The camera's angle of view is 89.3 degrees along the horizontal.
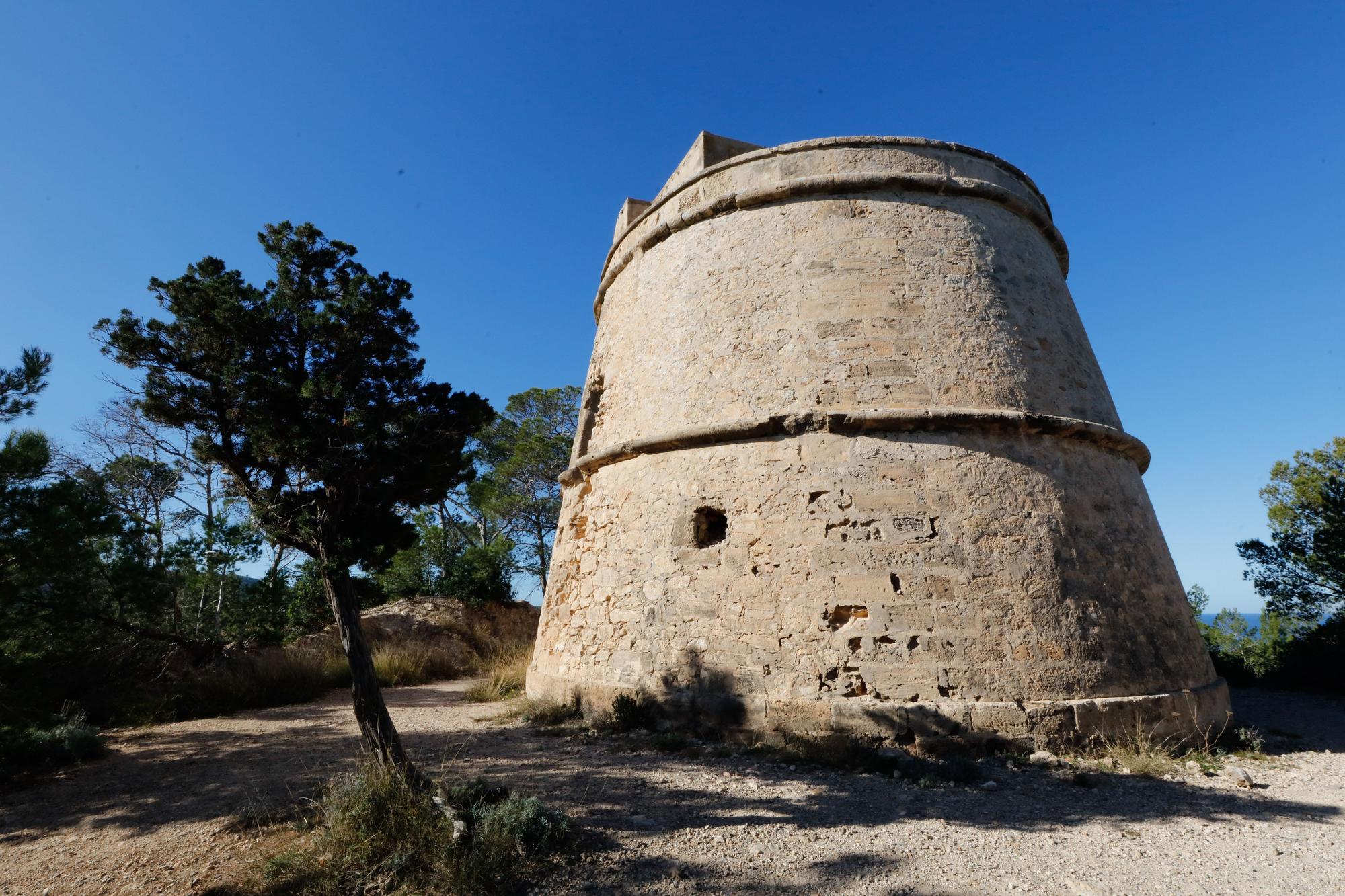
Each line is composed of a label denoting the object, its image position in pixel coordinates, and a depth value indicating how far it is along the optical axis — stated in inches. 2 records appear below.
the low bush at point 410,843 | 97.1
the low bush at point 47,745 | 163.9
